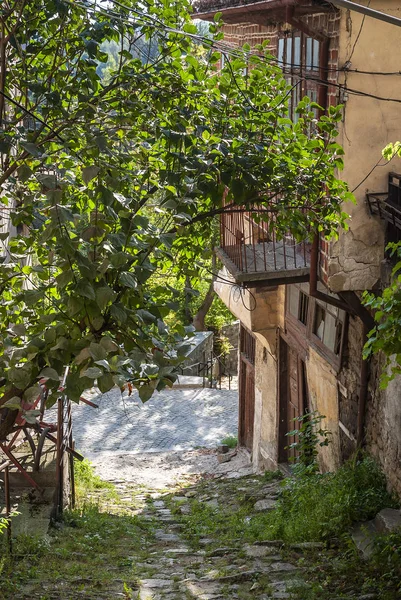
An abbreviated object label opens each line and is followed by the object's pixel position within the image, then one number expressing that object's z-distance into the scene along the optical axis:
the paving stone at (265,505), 10.80
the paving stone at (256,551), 8.13
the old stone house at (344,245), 8.38
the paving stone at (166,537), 9.66
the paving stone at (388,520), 7.64
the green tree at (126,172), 4.26
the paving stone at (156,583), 7.17
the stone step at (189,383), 22.08
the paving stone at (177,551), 8.76
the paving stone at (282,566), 7.51
